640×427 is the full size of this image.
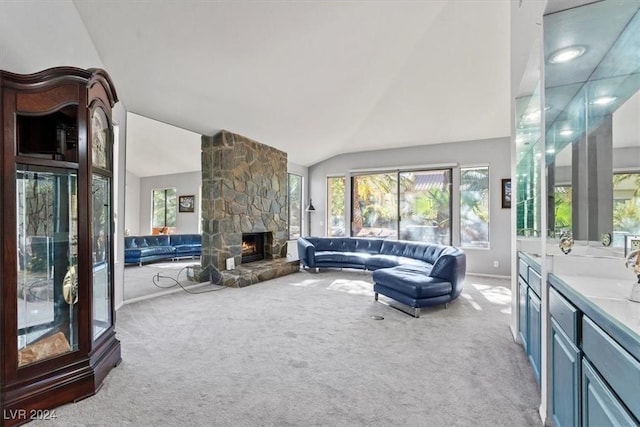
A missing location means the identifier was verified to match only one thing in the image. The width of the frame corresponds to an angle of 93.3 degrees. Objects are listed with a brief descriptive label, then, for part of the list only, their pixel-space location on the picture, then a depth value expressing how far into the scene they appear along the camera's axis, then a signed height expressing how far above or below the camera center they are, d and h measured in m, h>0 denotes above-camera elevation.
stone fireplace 5.14 +0.34
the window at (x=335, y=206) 7.71 +0.16
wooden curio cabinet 1.71 -0.19
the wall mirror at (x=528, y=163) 2.59 +0.45
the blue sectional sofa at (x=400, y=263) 3.61 -0.86
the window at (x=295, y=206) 7.73 +0.16
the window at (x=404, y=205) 6.41 +0.14
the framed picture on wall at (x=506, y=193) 5.76 +0.35
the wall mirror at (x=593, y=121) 1.80 +0.62
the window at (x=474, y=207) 6.05 +0.09
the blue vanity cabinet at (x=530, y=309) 2.00 -0.73
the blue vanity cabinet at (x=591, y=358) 0.91 -0.55
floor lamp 7.62 +0.03
